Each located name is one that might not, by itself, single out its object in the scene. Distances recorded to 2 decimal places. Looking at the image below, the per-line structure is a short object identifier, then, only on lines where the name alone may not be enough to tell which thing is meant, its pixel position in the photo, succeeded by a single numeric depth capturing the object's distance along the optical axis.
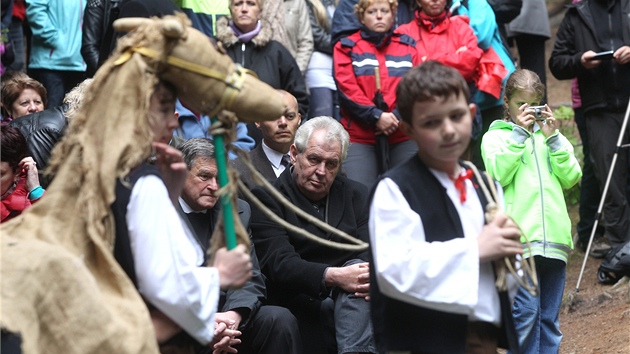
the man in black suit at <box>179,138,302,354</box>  5.40
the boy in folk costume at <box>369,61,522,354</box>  3.64
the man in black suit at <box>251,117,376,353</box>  5.50
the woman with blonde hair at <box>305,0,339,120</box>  8.37
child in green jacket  5.79
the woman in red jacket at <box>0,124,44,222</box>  5.32
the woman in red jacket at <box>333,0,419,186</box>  7.42
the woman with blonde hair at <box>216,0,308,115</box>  7.73
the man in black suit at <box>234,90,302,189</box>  6.69
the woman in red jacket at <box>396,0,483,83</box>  7.64
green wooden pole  3.60
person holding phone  8.13
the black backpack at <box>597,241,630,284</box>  7.66
